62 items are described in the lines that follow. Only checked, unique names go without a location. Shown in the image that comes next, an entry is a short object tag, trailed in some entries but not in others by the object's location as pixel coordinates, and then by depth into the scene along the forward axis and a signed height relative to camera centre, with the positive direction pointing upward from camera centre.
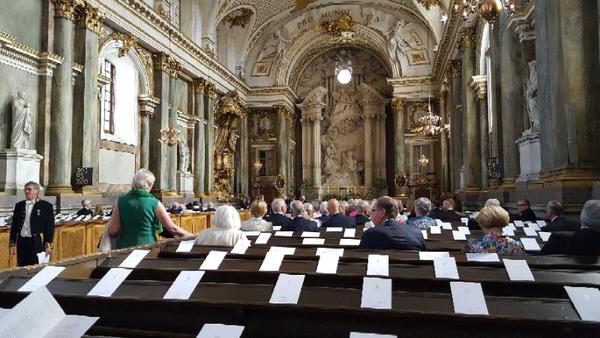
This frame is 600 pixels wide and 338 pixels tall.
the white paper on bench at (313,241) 4.75 -0.55
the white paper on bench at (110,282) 2.53 -0.52
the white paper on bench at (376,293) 2.17 -0.50
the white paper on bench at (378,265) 2.72 -0.47
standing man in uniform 5.92 -0.47
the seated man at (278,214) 7.13 -0.42
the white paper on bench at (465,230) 5.78 -0.56
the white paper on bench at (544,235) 4.86 -0.52
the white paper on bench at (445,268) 2.63 -0.46
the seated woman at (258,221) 6.07 -0.43
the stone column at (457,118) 15.98 +2.25
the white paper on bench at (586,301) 1.98 -0.51
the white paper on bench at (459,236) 5.11 -0.56
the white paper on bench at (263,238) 4.96 -0.54
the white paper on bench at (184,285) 2.44 -0.51
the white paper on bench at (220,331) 1.97 -0.59
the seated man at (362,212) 8.38 -0.48
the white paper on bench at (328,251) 3.37 -0.48
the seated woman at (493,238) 3.48 -0.39
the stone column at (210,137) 18.67 +1.98
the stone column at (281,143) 23.82 +2.17
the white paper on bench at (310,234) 5.42 -0.54
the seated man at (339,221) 7.27 -0.53
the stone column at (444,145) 20.22 +1.71
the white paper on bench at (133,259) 3.19 -0.48
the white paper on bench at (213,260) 3.09 -0.48
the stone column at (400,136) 22.83 +2.37
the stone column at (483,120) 13.03 +1.79
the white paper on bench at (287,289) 2.29 -0.51
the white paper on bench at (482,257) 2.98 -0.45
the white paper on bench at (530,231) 5.22 -0.53
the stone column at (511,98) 9.73 +1.75
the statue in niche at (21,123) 9.60 +1.34
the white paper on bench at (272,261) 2.97 -0.47
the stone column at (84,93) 11.33 +2.25
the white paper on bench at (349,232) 5.70 -0.56
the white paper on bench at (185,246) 3.95 -0.49
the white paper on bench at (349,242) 4.65 -0.55
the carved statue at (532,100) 8.40 +1.50
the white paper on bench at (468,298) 2.06 -0.51
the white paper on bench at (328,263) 2.83 -0.47
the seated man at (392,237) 3.88 -0.42
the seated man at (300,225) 6.23 -0.50
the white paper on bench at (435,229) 5.71 -0.54
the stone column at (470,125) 13.72 +1.71
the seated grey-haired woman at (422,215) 6.22 -0.40
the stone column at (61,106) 10.61 +1.84
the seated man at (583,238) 3.63 -0.42
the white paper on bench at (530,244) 4.20 -0.54
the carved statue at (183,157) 16.58 +1.06
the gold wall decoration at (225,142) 19.64 +1.89
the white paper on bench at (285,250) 3.55 -0.48
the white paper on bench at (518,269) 2.55 -0.46
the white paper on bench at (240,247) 3.69 -0.47
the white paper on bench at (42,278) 2.60 -0.50
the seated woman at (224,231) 4.26 -0.39
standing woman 4.30 -0.25
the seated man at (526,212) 7.37 -0.42
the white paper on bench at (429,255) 3.17 -0.47
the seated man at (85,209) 9.88 -0.42
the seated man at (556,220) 5.14 -0.40
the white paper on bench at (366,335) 1.86 -0.58
